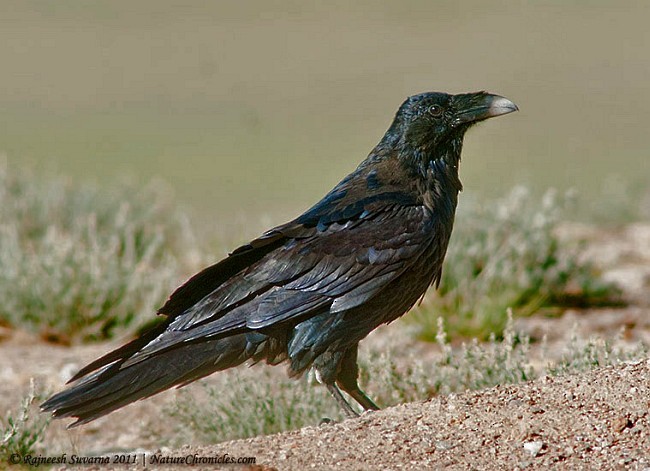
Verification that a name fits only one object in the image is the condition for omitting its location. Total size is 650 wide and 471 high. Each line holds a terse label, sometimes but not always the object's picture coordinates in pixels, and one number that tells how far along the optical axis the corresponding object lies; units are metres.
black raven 12.24
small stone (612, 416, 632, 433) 10.70
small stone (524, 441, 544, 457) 10.47
